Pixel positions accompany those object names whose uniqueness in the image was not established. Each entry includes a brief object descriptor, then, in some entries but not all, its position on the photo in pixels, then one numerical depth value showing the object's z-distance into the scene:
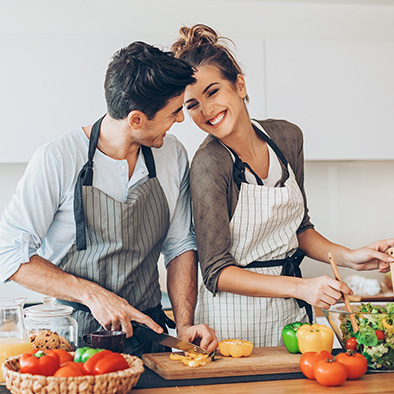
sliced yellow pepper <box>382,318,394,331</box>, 1.42
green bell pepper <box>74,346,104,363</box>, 1.25
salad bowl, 1.42
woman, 1.79
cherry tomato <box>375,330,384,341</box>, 1.43
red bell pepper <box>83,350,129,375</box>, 1.17
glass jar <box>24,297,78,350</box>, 1.43
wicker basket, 1.12
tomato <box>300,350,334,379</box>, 1.36
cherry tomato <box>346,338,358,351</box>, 1.47
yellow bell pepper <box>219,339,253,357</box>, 1.53
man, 1.63
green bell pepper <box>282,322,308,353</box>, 1.57
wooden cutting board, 1.41
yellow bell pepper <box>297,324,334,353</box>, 1.52
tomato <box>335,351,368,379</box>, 1.35
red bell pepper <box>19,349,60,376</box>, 1.16
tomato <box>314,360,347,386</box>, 1.30
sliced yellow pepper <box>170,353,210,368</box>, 1.43
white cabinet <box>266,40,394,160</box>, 3.12
